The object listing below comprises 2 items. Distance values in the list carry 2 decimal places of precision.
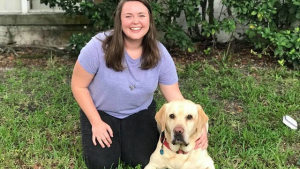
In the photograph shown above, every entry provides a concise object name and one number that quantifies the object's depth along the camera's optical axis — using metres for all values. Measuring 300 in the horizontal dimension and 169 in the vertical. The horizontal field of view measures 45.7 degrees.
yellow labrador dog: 2.56
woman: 2.82
